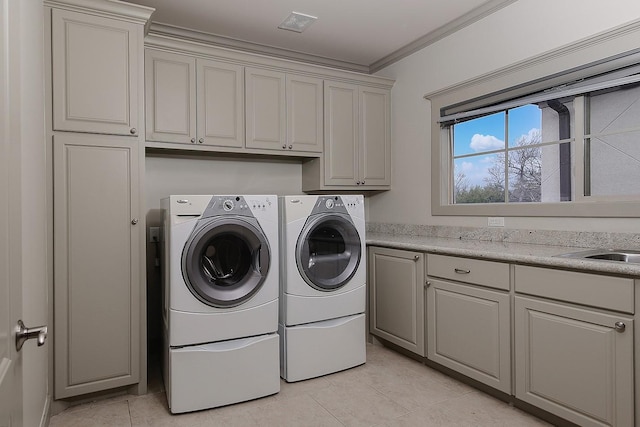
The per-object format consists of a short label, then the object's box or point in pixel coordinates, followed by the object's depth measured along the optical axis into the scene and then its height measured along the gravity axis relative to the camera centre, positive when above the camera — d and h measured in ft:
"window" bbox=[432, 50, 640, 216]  7.64 +1.43
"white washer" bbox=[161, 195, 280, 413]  7.40 -1.58
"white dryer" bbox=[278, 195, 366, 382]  8.56 -1.53
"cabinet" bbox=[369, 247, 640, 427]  5.84 -2.02
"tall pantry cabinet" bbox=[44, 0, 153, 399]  7.38 +0.45
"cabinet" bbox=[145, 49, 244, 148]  9.12 +2.69
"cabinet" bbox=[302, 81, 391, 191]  11.47 +2.12
